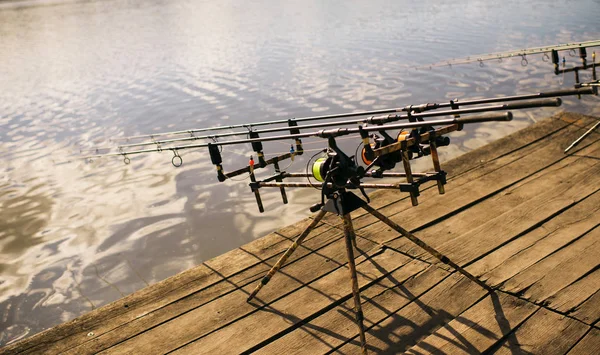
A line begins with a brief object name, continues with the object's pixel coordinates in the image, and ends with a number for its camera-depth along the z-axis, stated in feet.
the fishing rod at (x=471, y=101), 11.16
